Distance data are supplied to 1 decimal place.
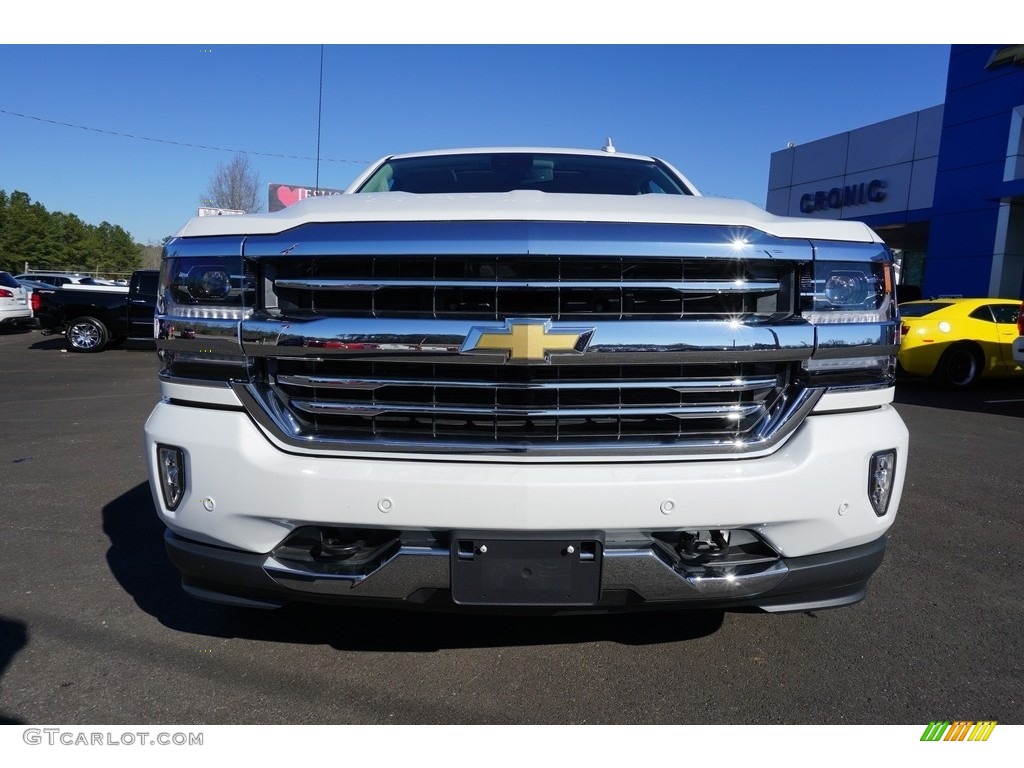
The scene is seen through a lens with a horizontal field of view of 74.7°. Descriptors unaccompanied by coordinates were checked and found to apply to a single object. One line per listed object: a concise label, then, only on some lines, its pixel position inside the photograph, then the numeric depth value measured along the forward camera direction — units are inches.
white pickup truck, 73.7
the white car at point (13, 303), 647.1
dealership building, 676.1
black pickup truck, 559.5
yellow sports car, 397.7
